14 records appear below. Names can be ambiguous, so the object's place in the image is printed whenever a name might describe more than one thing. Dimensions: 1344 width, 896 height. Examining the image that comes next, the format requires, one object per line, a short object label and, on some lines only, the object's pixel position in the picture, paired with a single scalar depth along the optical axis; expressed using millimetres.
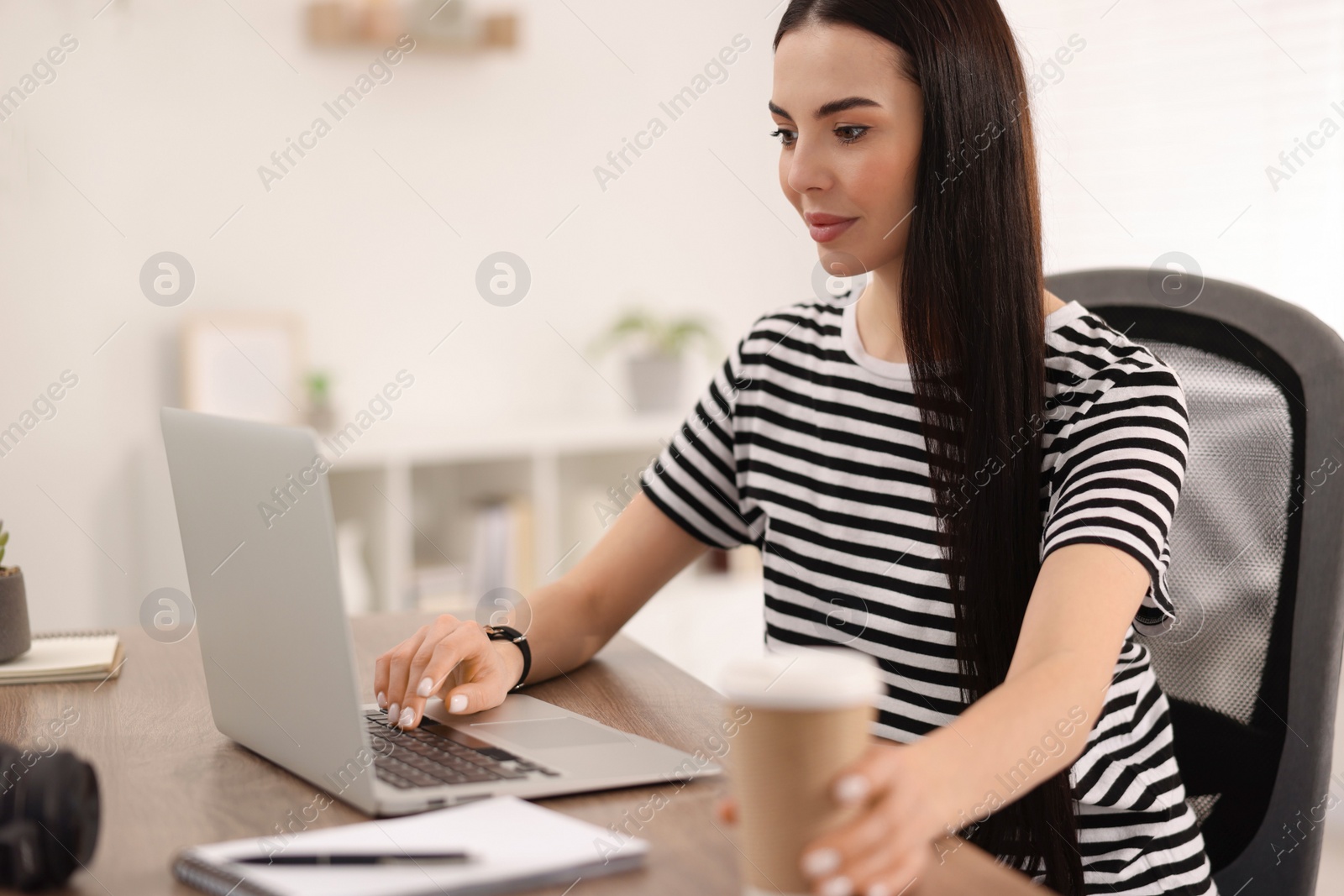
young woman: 1020
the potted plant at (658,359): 3234
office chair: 1021
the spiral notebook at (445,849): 631
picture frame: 2762
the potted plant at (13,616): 1162
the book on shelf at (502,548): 2973
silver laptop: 755
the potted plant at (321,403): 2840
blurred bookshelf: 2848
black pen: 656
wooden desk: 685
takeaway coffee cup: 531
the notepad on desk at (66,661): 1142
